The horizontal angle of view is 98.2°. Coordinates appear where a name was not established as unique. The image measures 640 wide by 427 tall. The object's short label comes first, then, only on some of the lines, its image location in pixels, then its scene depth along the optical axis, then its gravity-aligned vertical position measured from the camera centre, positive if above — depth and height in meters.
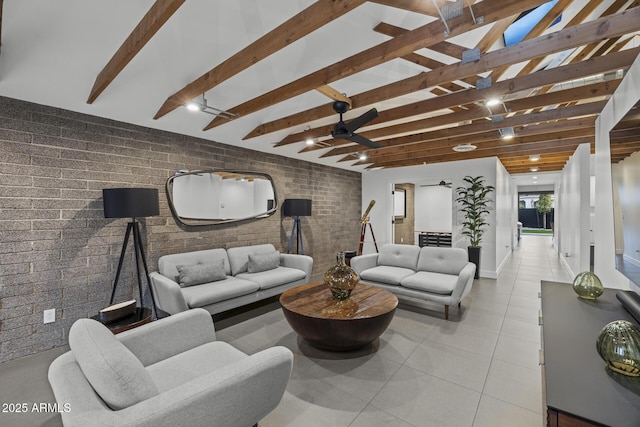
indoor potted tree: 5.43 +0.06
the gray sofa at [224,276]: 3.12 -0.85
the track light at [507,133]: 3.84 +1.11
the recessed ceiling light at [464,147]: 4.48 +1.07
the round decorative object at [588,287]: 1.94 -0.54
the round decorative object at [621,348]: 1.01 -0.52
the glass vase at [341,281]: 2.86 -0.70
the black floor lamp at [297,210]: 5.02 +0.07
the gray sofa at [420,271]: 3.46 -0.88
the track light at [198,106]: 2.94 +1.17
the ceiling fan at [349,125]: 2.80 +0.92
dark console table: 0.84 -0.61
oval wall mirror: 3.92 +0.30
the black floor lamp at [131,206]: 2.86 +0.10
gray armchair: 1.08 -0.75
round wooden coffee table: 2.43 -0.93
